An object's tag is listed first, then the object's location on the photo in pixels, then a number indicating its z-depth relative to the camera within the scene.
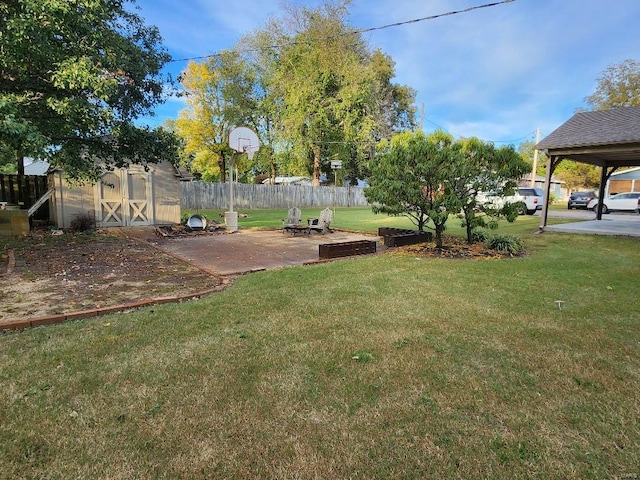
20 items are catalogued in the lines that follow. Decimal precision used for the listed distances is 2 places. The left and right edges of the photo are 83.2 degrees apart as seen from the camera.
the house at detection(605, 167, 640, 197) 28.64
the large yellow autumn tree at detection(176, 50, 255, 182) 25.66
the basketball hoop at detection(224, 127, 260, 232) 13.28
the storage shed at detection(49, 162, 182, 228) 11.69
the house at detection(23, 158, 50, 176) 29.76
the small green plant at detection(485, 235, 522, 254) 7.93
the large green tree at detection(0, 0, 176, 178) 5.22
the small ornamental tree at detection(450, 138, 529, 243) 7.66
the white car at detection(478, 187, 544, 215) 19.00
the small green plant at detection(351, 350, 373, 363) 2.93
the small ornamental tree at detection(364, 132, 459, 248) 7.52
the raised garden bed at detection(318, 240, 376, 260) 7.33
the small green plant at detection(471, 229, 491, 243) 8.99
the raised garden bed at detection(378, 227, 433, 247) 8.80
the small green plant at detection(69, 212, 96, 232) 11.30
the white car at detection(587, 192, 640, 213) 20.45
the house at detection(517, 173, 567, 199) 38.14
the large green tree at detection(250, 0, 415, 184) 26.45
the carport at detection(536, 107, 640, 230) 10.06
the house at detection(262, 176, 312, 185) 45.17
